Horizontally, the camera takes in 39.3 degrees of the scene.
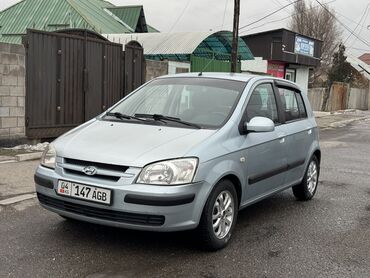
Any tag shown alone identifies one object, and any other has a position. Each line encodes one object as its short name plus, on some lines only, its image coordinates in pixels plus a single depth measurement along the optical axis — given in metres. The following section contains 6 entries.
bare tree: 55.50
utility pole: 16.91
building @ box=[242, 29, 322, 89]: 28.30
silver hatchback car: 4.26
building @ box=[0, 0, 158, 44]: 24.23
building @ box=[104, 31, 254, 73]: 17.31
